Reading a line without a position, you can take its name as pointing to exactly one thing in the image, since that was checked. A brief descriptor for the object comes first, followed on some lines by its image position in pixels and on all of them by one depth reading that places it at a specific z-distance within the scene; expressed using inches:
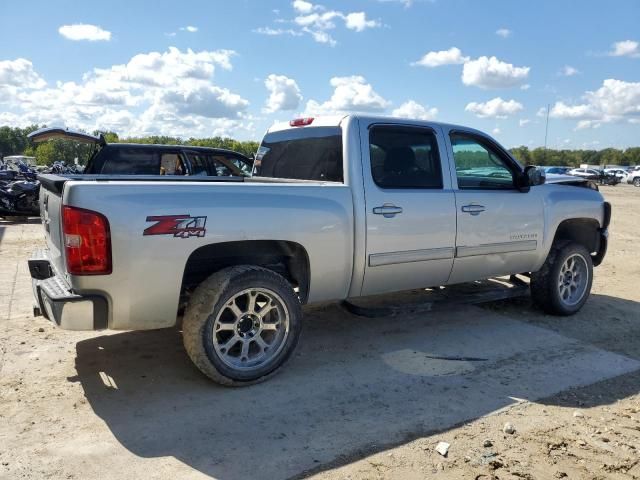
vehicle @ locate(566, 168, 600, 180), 1752.0
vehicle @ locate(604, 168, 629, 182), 1963.6
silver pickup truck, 136.5
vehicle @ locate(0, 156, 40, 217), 535.5
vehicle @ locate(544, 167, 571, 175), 1668.6
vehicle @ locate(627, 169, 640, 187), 1956.2
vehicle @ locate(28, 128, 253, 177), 350.6
